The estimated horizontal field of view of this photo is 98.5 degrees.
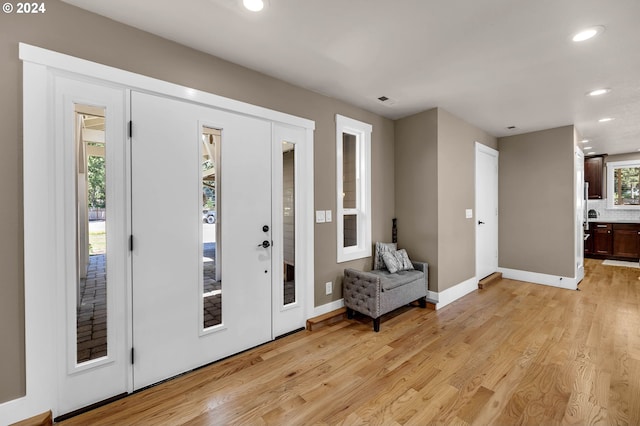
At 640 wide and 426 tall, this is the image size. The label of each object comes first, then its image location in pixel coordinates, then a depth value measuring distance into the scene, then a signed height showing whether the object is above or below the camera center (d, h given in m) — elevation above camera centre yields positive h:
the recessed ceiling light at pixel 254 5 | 1.72 +1.33
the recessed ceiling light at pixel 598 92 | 3.01 +1.33
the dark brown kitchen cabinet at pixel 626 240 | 5.98 -0.63
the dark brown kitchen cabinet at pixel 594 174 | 6.37 +0.87
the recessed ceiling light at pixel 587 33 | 1.96 +1.31
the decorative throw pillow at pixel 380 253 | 3.63 -0.53
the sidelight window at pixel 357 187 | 3.60 +0.35
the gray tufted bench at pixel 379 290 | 2.93 -0.88
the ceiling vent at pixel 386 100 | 3.27 +1.37
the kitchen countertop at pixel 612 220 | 6.07 -0.20
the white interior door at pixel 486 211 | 4.52 +0.03
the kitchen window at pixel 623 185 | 6.50 +0.65
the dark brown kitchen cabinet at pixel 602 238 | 6.30 -0.61
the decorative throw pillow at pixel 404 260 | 3.56 -0.61
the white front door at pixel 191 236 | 2.00 -0.17
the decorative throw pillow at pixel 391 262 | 3.46 -0.62
